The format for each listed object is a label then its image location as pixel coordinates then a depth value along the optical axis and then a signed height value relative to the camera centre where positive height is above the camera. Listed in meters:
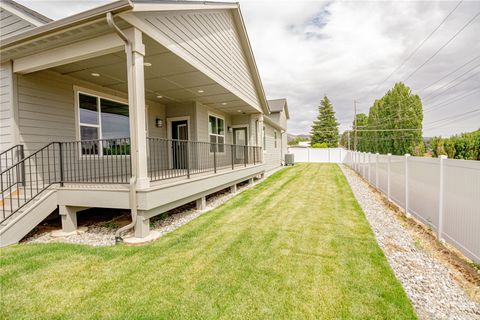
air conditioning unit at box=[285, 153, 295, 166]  21.87 -0.90
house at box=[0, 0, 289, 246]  4.16 +1.66
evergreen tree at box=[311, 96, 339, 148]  48.00 +4.53
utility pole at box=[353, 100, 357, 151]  32.69 +5.61
